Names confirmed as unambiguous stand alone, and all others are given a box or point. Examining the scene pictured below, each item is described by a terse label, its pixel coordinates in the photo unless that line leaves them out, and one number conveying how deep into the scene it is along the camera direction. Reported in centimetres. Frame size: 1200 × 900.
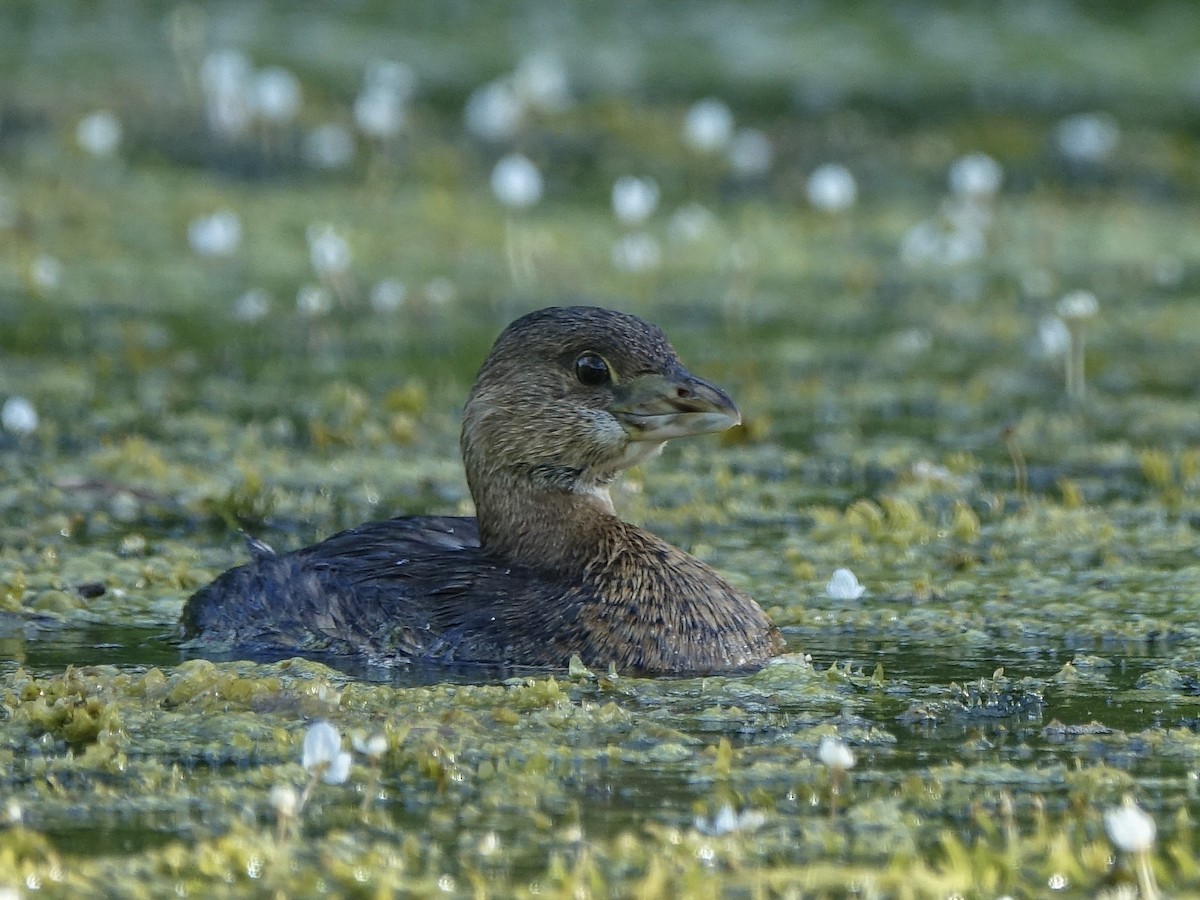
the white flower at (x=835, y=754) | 530
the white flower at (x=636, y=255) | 1438
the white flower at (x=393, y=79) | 1844
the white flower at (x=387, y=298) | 1379
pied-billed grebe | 721
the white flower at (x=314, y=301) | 1197
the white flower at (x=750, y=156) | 1816
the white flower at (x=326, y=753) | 524
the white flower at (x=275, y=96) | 1695
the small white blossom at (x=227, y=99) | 1803
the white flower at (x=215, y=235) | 1394
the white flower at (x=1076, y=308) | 1024
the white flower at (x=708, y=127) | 1705
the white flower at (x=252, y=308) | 1320
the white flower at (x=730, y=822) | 500
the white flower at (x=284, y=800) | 482
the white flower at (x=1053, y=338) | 1174
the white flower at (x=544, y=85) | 1778
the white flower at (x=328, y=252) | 1261
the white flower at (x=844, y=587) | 789
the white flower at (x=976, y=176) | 1554
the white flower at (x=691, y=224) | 1587
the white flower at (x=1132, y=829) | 455
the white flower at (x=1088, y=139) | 1819
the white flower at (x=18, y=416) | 996
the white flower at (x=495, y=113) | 1727
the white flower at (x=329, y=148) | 1814
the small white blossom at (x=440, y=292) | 1402
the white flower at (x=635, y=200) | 1408
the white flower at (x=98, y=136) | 1703
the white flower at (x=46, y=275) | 1382
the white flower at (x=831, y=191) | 1559
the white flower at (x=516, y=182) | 1434
